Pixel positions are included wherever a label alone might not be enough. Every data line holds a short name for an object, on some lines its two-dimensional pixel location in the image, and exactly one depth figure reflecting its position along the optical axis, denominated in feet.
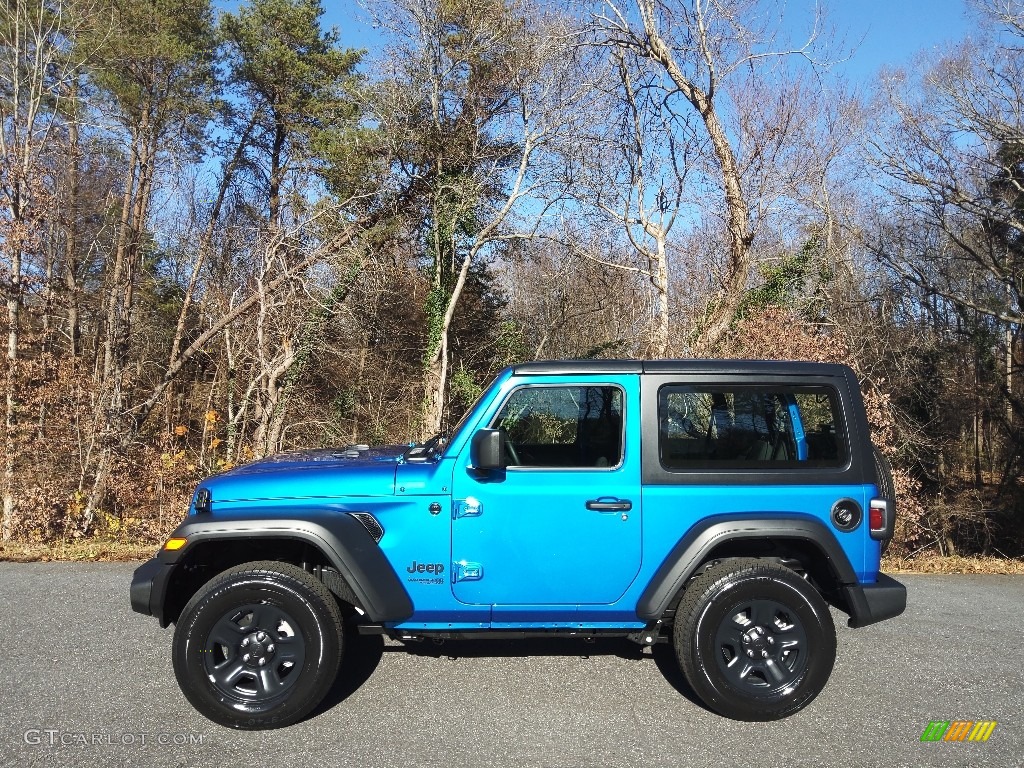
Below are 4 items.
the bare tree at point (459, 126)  48.65
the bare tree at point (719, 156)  46.57
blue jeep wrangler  12.75
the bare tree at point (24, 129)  35.68
